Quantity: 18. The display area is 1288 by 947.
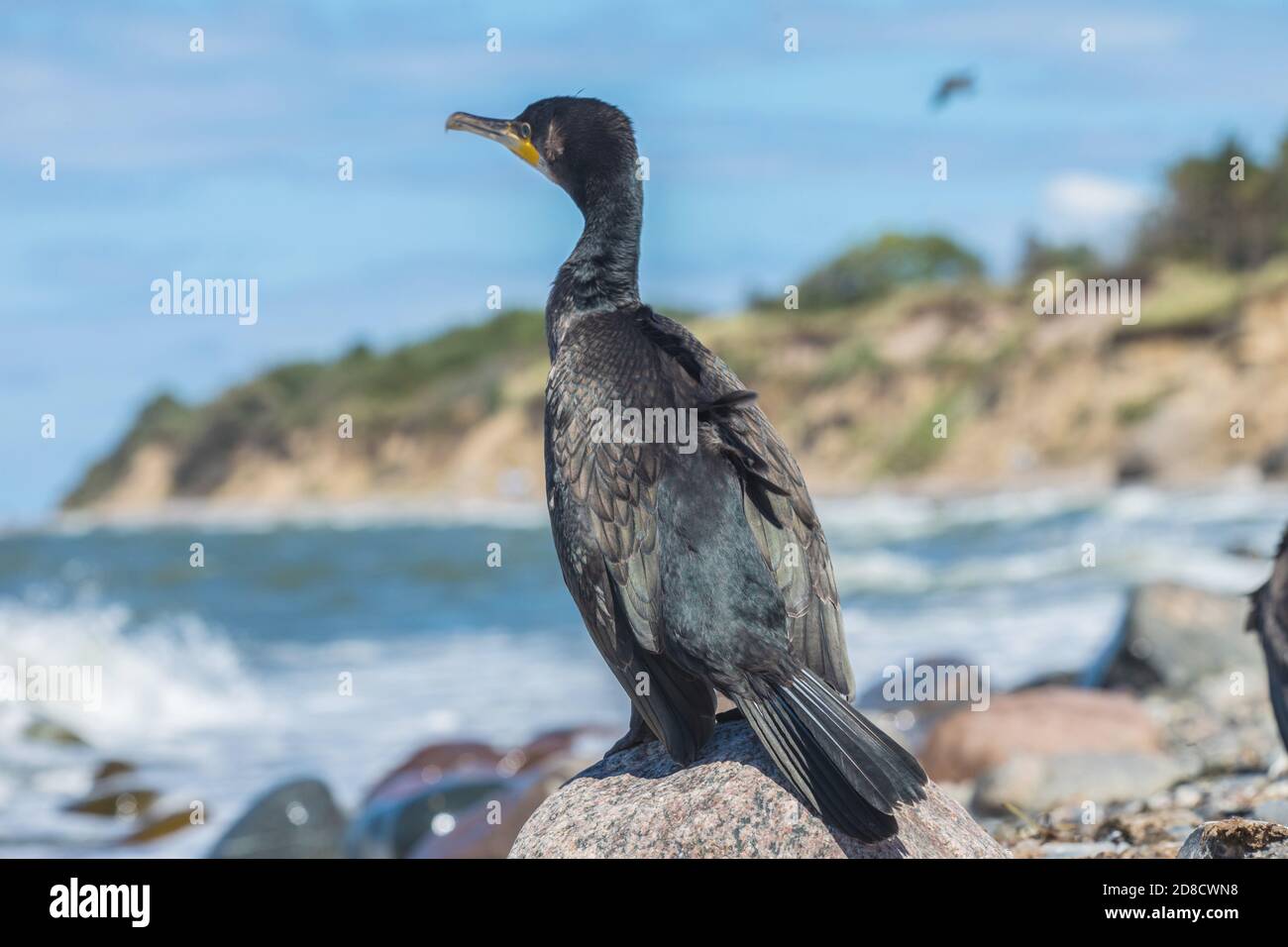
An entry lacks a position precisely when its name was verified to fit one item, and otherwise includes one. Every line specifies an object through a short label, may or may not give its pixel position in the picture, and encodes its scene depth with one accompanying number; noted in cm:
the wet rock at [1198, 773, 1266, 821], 586
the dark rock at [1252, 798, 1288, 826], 520
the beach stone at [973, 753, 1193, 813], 722
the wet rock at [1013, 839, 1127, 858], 529
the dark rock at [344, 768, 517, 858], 895
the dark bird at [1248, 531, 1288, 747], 586
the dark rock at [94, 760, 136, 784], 1208
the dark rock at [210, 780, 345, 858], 911
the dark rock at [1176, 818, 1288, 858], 408
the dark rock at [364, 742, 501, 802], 1049
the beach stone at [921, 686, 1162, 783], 893
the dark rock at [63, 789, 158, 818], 1104
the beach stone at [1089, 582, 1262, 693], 1135
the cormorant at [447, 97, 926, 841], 376
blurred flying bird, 816
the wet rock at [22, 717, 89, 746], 1323
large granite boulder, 397
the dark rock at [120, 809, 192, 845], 1025
